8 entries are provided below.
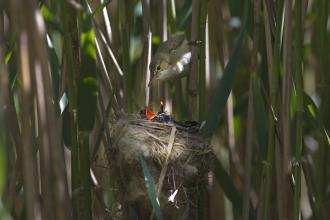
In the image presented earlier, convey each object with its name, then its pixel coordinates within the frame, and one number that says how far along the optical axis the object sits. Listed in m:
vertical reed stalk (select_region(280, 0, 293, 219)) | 3.92
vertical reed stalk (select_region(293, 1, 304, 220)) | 3.84
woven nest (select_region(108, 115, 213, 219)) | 4.19
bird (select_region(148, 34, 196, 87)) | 5.00
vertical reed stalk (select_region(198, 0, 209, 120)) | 4.34
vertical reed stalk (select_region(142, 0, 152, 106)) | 4.64
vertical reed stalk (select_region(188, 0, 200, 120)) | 4.46
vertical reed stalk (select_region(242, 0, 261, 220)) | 4.23
